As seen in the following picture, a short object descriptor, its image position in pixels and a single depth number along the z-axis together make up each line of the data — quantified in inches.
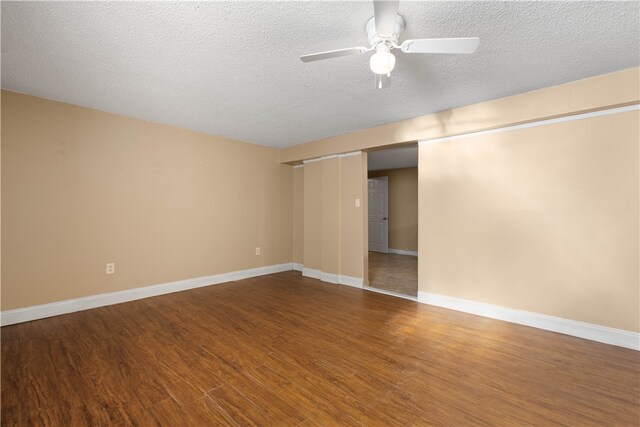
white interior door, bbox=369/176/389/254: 295.3
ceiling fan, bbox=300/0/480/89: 58.9
